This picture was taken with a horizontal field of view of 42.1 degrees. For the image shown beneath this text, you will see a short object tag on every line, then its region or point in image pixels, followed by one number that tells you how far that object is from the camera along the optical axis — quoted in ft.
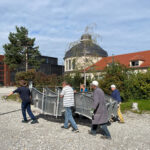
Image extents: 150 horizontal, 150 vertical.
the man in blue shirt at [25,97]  25.04
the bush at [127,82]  44.37
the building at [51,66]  228.02
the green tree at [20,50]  119.14
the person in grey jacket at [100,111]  19.21
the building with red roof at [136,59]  136.88
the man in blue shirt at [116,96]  26.86
